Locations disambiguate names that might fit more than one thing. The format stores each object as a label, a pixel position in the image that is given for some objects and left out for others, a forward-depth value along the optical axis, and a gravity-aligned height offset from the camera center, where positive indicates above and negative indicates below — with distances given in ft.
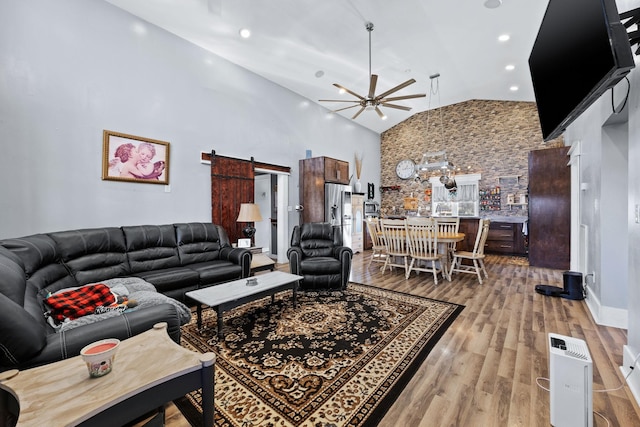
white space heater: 4.61 -3.06
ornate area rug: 5.34 -3.90
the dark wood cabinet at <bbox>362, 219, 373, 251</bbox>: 26.37 -2.70
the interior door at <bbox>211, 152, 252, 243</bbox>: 15.25 +1.35
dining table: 14.52 -1.49
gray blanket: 5.83 -2.42
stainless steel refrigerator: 20.20 +0.42
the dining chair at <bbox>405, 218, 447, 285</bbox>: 14.07 -1.58
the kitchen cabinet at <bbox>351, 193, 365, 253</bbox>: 23.91 -1.10
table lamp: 15.10 -0.06
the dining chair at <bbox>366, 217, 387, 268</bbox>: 17.19 -1.64
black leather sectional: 4.11 -1.90
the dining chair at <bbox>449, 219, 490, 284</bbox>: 14.12 -2.03
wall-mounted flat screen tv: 4.00 +2.96
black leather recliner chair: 12.31 -2.50
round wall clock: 28.35 +4.75
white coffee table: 8.00 -2.63
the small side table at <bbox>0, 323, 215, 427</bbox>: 3.22 -2.37
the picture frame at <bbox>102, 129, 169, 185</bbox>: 11.45 +2.42
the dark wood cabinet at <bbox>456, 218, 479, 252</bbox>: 21.40 -1.63
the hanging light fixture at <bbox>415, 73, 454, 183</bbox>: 18.44 +3.69
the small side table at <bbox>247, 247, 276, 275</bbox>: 13.69 -2.73
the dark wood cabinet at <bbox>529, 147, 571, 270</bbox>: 16.63 +0.33
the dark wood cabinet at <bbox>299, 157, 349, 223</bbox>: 19.62 +2.23
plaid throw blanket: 6.16 -2.17
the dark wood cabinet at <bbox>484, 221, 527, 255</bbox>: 21.68 -2.13
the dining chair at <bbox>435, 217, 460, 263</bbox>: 15.31 -0.85
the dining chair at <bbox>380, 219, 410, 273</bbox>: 15.22 -1.48
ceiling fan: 12.69 +5.83
